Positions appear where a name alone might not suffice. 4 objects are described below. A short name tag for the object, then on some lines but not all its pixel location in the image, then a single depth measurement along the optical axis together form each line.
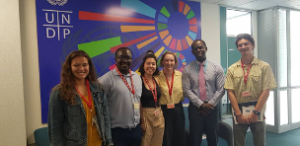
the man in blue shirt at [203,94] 2.33
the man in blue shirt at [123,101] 2.11
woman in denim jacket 1.67
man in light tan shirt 1.56
